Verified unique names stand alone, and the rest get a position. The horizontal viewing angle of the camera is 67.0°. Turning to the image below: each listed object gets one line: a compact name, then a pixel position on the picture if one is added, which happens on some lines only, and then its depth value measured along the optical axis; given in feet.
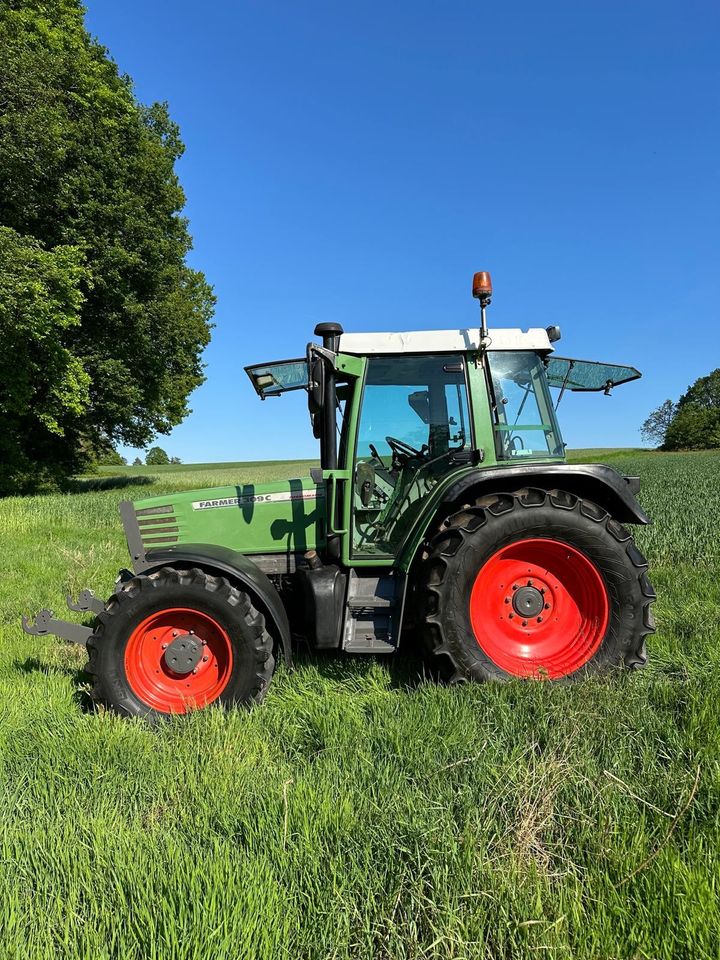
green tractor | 9.32
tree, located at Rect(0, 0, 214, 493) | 40.81
